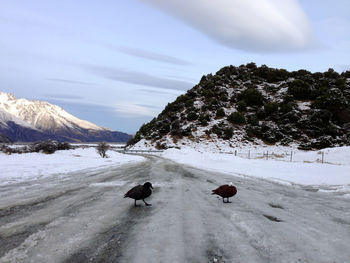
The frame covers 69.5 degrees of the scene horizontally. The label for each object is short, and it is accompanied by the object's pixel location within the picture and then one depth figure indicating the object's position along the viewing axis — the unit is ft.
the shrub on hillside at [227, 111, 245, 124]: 195.72
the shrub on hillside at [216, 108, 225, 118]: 206.94
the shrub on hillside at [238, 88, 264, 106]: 215.31
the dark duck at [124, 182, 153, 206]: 22.74
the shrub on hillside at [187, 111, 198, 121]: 211.61
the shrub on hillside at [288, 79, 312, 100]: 208.95
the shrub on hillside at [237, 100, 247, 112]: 211.00
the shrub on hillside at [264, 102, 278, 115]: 200.75
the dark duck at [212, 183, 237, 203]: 25.46
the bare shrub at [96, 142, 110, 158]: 111.04
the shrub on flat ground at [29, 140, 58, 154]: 108.88
